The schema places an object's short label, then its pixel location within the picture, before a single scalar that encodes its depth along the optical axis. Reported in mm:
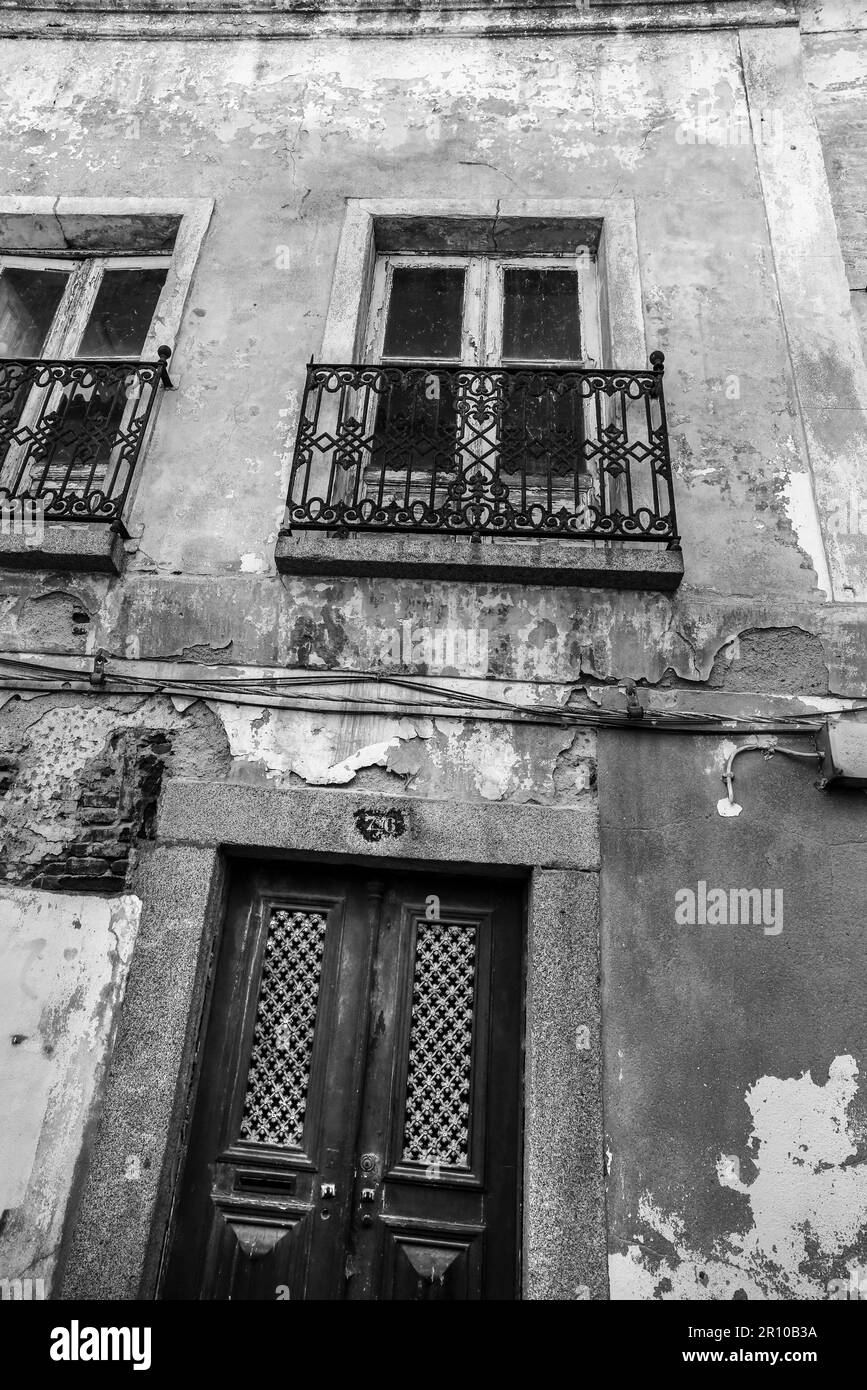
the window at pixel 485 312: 4867
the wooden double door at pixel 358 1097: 3211
